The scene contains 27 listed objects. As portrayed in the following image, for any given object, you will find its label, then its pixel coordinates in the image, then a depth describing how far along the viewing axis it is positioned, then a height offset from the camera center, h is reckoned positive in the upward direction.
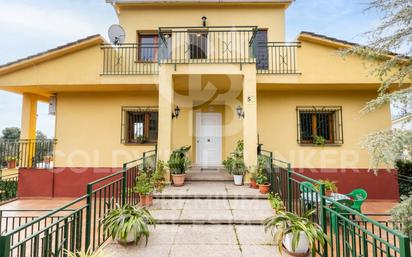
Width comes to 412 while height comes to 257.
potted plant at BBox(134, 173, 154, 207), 5.36 -1.16
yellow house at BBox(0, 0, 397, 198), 7.69 +1.94
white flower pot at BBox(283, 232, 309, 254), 3.44 -1.59
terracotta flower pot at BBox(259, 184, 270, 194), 6.13 -1.27
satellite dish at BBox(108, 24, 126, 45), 8.82 +4.34
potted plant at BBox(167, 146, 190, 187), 6.81 -0.77
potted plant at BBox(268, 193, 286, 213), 4.90 -1.40
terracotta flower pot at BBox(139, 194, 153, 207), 5.45 -1.43
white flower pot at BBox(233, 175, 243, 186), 7.02 -1.19
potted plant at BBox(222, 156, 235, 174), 7.31 -0.71
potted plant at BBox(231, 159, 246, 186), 7.03 -0.91
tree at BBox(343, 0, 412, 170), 3.35 +1.79
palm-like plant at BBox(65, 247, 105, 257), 2.78 -1.43
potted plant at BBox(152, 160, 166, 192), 6.00 -0.98
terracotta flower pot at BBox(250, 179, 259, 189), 6.68 -1.26
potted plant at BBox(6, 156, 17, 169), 8.83 -0.83
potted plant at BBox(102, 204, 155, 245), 3.64 -1.39
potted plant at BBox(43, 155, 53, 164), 8.62 -0.66
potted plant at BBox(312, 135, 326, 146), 8.55 +0.08
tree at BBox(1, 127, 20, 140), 29.22 +1.18
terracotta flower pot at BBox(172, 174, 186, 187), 6.79 -1.13
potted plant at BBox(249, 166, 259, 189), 6.70 -1.02
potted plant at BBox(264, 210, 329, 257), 3.35 -1.43
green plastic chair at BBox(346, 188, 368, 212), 5.51 -1.47
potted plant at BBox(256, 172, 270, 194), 6.14 -1.15
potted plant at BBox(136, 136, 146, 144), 9.01 +0.13
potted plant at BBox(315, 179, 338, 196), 5.95 -1.23
